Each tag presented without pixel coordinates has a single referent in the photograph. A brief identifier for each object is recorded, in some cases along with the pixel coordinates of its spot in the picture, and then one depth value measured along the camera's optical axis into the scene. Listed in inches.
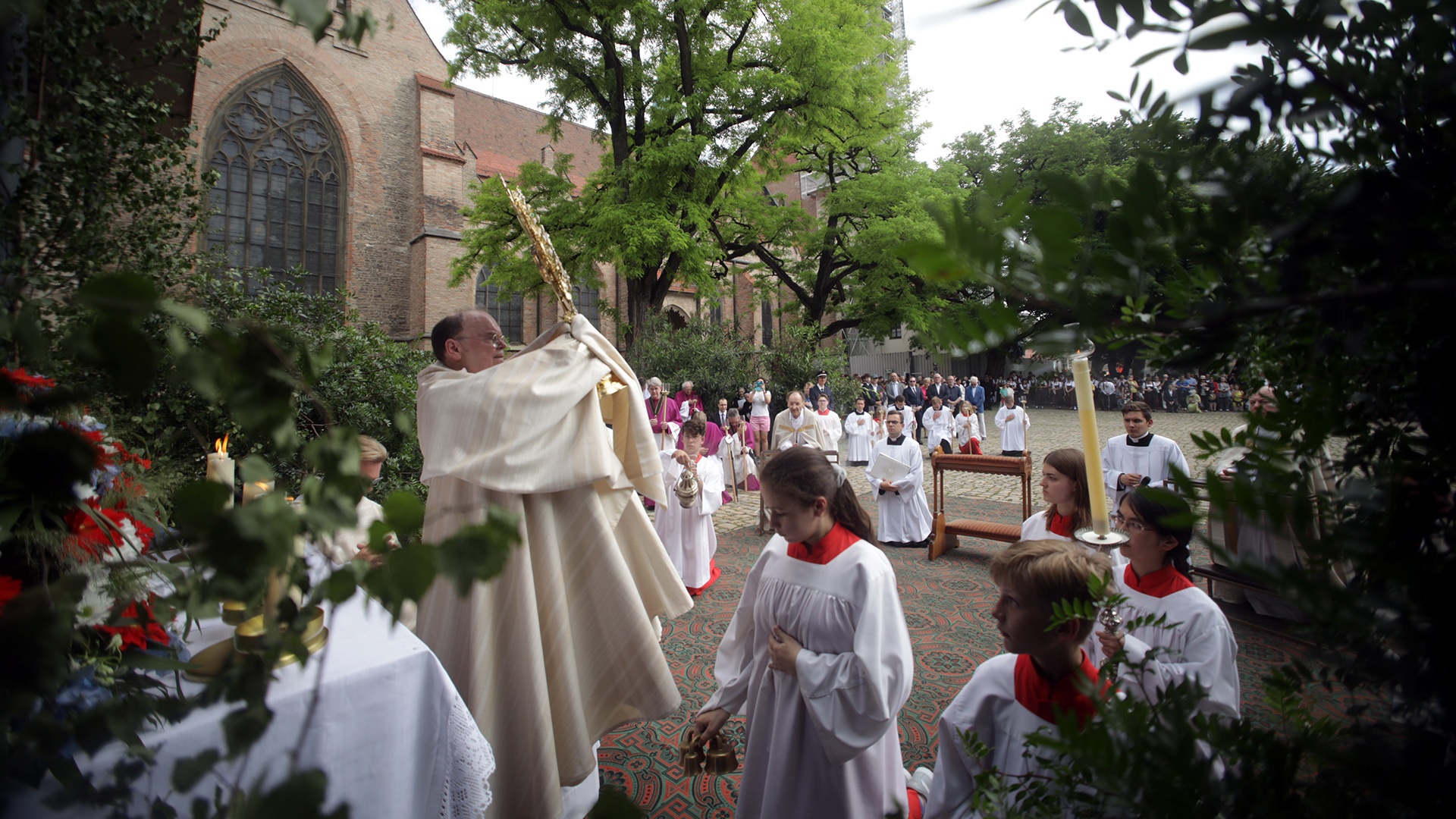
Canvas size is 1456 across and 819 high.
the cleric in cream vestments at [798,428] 402.9
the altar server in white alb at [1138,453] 226.5
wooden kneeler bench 257.6
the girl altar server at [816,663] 82.9
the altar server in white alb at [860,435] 605.9
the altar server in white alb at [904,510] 301.7
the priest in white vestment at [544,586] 98.3
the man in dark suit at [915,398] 808.3
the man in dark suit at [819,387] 693.9
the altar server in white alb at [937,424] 623.1
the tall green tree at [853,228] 799.7
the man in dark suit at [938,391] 792.9
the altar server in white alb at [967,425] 546.6
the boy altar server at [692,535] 240.8
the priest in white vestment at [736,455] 432.9
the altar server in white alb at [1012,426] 547.2
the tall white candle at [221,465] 70.0
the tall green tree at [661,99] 604.4
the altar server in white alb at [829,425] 439.8
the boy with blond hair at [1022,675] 70.3
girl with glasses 85.4
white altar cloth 62.6
